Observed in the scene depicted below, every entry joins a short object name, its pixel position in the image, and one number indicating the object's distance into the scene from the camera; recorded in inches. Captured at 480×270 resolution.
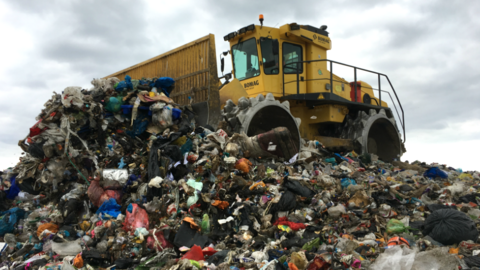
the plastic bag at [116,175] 174.1
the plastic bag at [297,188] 161.6
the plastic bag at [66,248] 144.6
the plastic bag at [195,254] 123.8
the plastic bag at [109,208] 161.8
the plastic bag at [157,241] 134.4
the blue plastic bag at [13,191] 210.5
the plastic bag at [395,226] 136.7
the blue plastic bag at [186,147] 183.1
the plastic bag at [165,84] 226.2
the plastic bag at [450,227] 123.0
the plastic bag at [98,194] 169.3
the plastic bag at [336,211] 147.9
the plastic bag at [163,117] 196.4
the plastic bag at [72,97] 192.5
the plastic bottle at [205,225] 142.2
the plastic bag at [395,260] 101.0
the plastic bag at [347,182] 187.3
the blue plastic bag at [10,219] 187.5
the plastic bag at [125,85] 213.2
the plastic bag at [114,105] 203.0
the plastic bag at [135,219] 146.6
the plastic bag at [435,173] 251.0
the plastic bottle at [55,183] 191.2
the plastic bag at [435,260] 101.2
